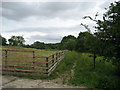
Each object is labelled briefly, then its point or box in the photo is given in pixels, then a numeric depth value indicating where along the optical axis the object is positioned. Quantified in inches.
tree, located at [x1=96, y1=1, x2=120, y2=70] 202.2
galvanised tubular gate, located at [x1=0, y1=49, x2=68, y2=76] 256.7
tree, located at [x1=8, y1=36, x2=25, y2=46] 3431.4
